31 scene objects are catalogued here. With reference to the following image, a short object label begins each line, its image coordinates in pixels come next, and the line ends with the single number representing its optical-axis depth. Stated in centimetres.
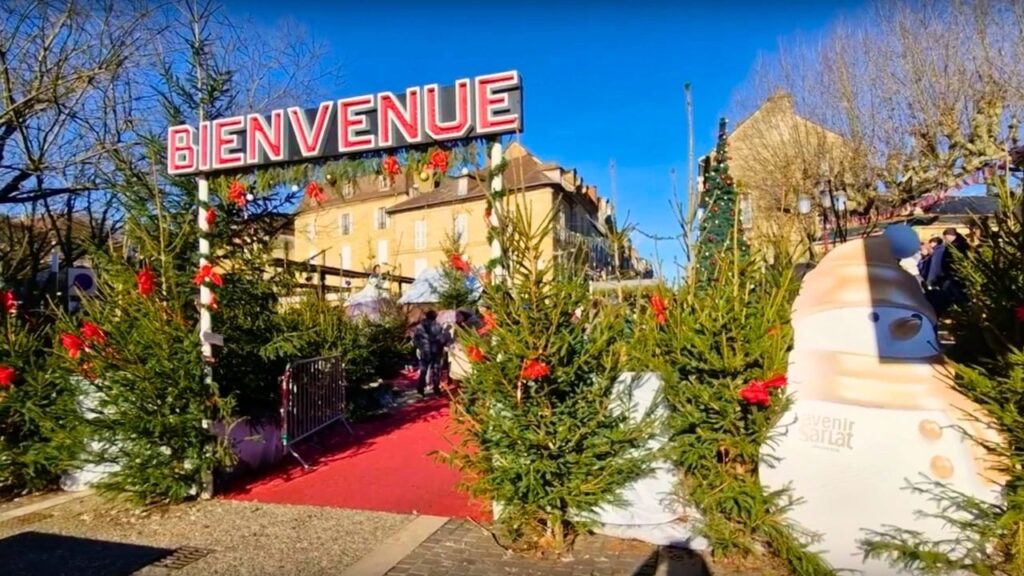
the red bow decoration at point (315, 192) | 579
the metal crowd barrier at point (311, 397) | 659
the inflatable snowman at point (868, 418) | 369
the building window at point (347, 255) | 4851
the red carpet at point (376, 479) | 552
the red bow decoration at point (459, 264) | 476
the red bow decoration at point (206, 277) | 555
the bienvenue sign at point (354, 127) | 492
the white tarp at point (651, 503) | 433
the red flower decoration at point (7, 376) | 564
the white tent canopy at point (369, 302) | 1563
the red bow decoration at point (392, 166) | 540
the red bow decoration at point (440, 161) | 518
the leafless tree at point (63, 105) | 1097
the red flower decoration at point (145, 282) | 525
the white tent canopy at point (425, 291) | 1852
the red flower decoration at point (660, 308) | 444
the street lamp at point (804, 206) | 1368
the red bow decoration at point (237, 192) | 582
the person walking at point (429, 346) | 1144
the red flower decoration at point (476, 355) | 433
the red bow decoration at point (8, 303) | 627
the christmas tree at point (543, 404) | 418
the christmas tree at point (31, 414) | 561
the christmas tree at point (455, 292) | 1630
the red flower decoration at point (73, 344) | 518
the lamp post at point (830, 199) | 1406
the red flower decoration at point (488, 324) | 428
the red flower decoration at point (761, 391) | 382
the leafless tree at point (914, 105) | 1356
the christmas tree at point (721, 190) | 1190
